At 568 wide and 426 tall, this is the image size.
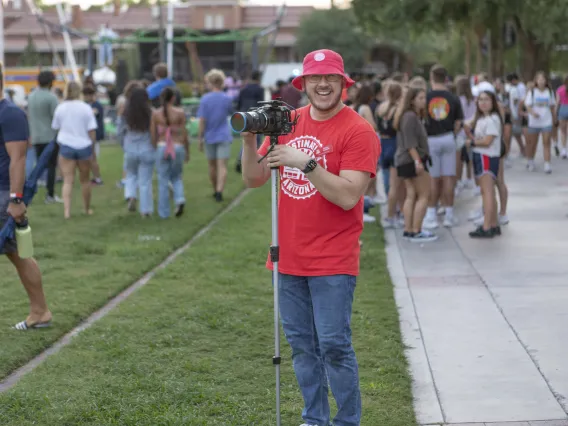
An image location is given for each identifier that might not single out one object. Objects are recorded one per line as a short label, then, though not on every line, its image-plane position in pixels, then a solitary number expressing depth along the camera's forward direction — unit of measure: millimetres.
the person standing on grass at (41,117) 15141
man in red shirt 4496
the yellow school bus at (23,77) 39781
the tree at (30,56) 72000
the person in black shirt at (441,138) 11992
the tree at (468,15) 21812
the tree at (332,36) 81562
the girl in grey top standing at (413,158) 11016
